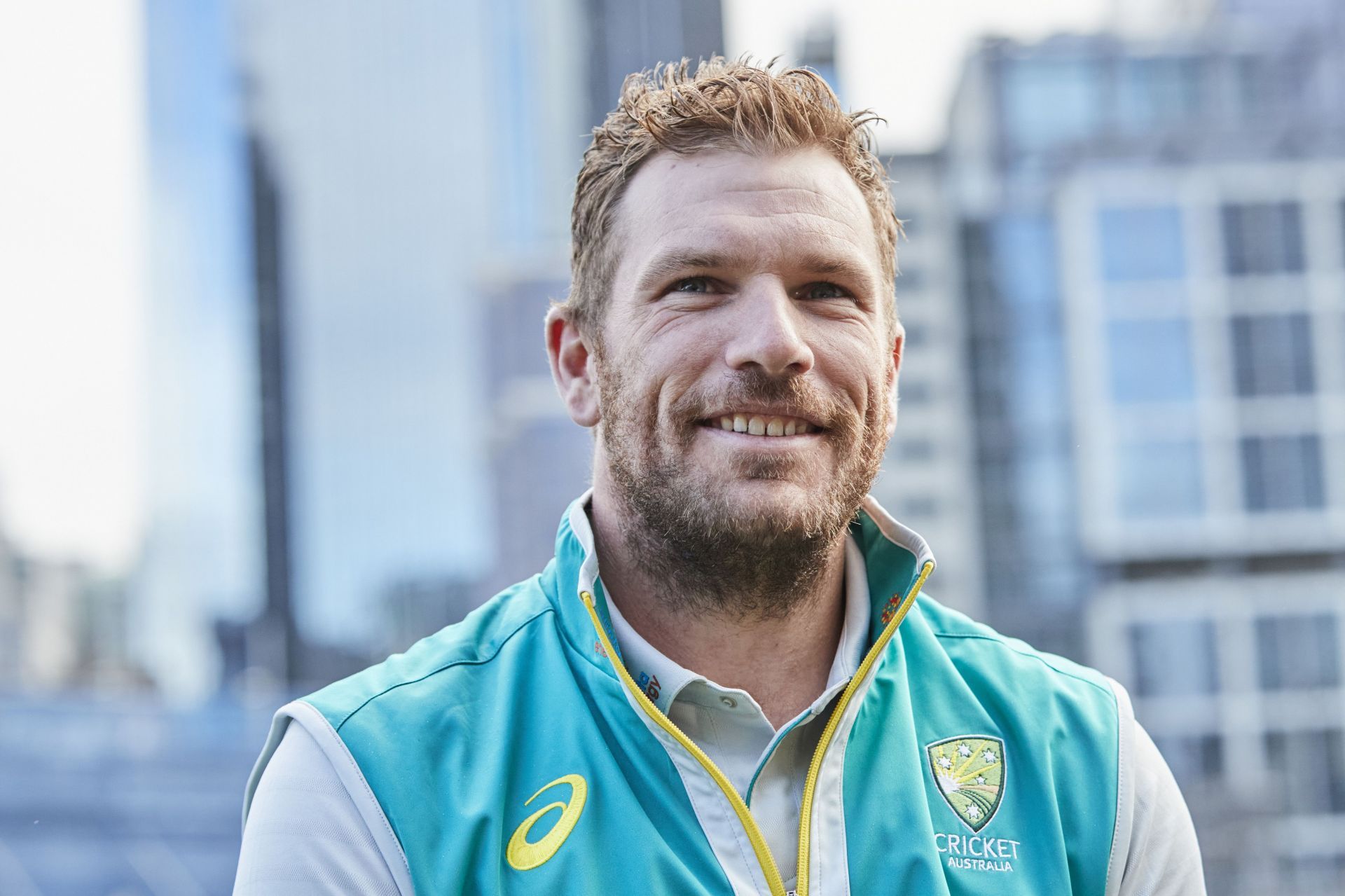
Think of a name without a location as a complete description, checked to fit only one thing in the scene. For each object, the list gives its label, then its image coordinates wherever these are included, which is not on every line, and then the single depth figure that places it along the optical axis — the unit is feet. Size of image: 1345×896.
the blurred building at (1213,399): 112.88
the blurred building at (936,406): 150.10
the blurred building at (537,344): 138.41
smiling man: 4.34
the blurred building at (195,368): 182.80
